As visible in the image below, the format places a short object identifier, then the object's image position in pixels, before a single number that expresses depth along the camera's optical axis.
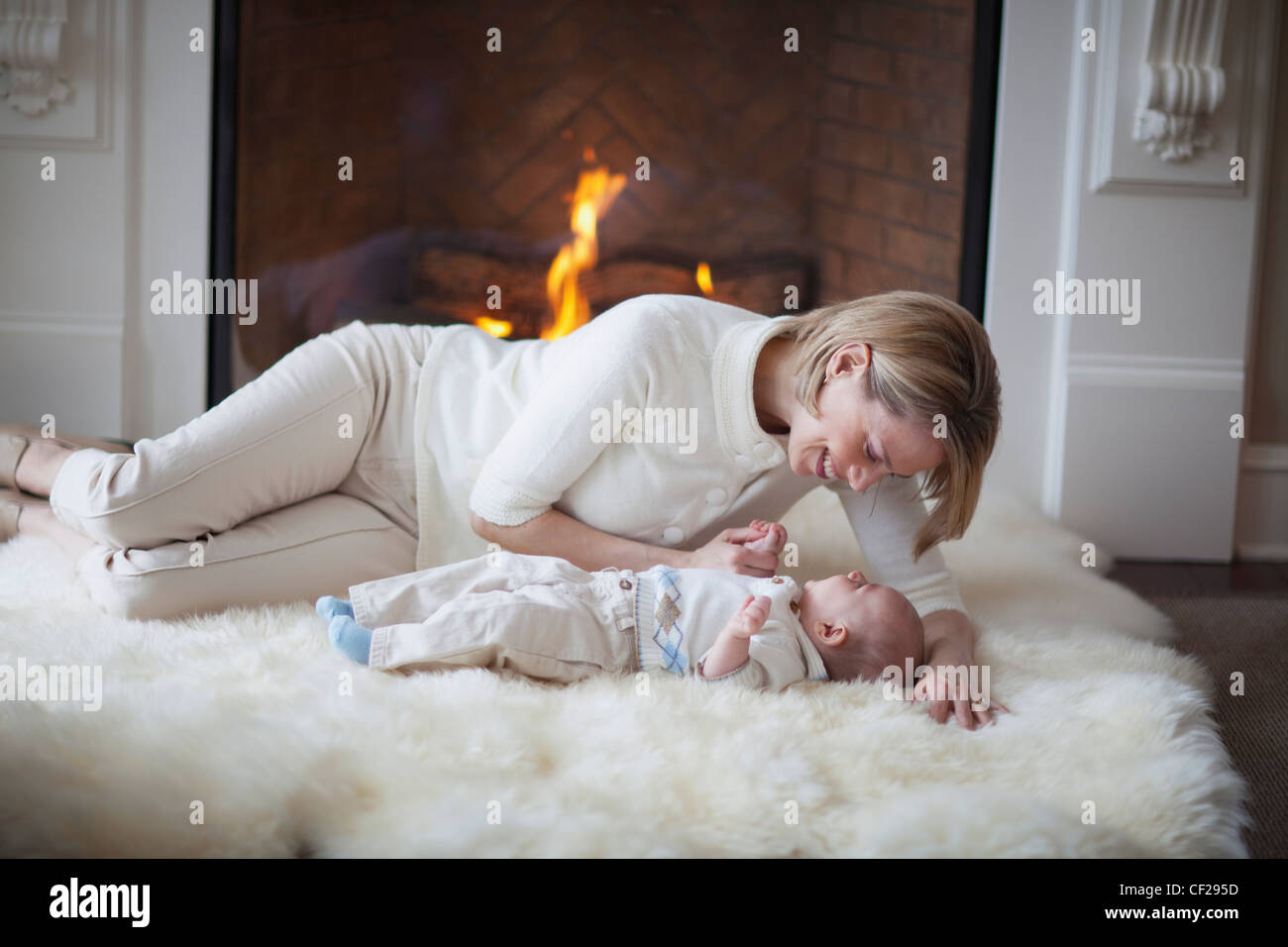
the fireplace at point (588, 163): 2.44
